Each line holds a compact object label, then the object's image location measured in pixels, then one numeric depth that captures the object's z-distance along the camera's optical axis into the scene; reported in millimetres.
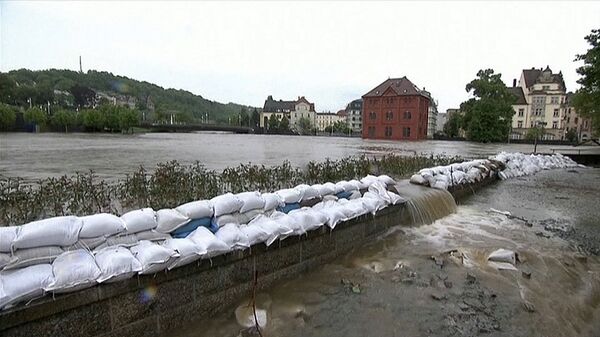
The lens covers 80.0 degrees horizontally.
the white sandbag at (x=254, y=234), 3707
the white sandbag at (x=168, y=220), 3334
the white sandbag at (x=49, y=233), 2510
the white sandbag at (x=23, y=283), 2238
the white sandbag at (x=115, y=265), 2666
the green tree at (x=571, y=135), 57062
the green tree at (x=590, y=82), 22344
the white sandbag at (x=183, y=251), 3064
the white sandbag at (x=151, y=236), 3161
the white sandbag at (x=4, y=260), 2363
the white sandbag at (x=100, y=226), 2828
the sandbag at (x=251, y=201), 4031
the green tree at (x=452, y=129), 67075
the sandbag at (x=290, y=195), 4641
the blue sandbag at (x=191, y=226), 3439
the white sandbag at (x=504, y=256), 4996
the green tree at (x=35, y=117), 61688
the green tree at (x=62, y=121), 63719
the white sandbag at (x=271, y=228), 3870
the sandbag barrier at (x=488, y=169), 8109
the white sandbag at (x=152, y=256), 2879
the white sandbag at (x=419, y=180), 7939
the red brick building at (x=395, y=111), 62500
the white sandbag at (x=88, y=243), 2755
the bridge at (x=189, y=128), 74562
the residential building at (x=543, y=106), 63969
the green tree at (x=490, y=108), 45750
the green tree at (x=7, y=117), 53438
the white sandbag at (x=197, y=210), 3605
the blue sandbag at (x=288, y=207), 4547
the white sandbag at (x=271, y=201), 4320
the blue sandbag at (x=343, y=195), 5608
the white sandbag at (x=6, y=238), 2395
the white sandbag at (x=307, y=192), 4878
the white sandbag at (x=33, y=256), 2426
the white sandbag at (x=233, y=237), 3520
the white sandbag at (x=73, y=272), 2447
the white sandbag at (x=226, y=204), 3812
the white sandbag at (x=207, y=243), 3256
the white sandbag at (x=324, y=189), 5211
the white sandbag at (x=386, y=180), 6506
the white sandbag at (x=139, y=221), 3123
